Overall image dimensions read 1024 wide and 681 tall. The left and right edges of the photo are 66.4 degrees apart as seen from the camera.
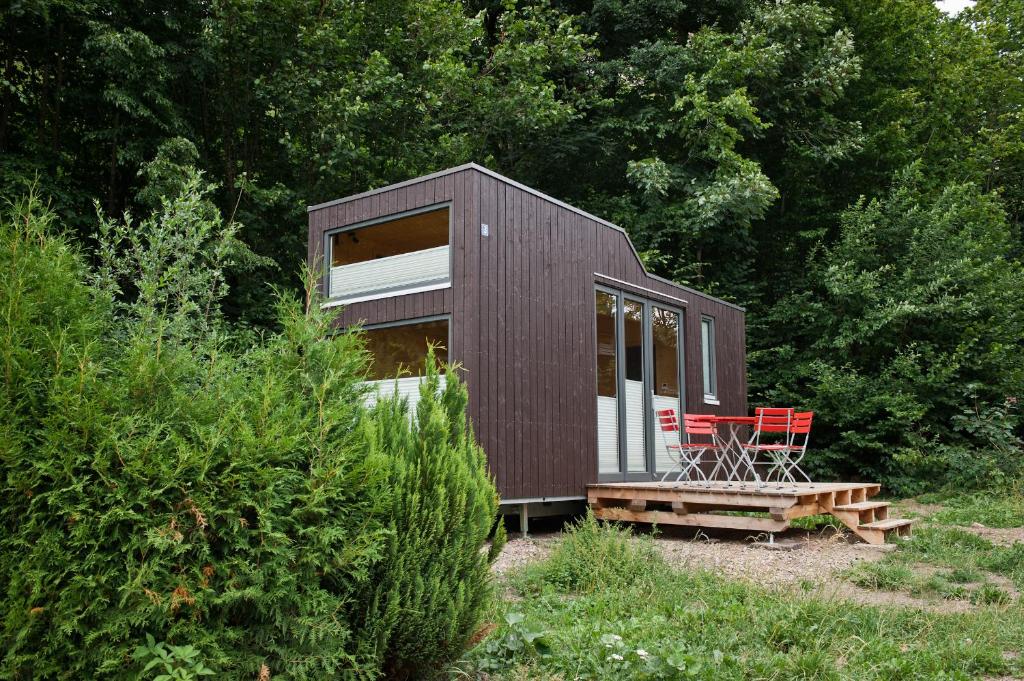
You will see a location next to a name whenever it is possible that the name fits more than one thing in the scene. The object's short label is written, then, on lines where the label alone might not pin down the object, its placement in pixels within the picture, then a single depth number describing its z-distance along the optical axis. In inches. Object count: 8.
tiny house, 285.3
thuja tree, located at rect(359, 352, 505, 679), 111.0
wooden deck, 283.1
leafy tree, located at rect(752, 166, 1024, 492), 516.7
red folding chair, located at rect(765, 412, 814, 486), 322.3
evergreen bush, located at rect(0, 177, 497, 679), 87.2
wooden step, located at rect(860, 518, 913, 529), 288.7
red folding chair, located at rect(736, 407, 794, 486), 312.1
